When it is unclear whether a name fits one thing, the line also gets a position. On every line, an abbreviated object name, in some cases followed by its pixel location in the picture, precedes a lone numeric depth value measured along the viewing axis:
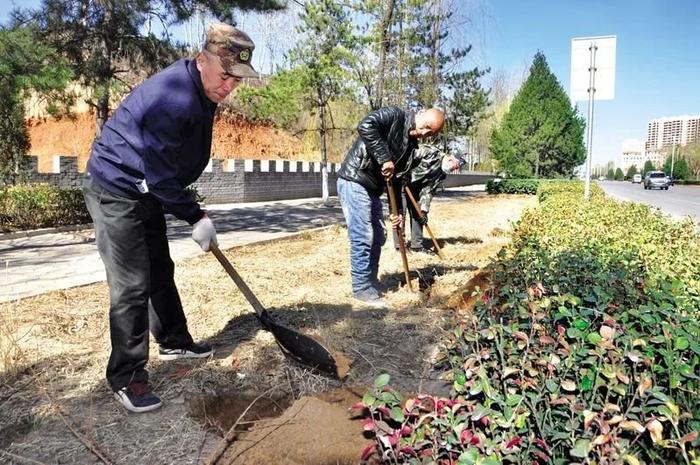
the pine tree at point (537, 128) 32.72
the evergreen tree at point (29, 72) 8.79
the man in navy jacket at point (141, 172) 2.53
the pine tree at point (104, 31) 9.89
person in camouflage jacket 7.46
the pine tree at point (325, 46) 16.84
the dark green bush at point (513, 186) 27.70
